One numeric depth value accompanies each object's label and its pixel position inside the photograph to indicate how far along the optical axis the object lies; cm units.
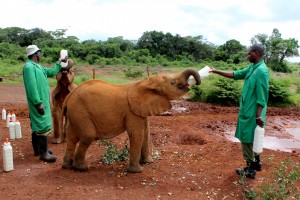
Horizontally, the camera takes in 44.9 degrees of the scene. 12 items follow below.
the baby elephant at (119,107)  559
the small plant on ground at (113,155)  644
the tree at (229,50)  3808
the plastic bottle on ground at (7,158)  582
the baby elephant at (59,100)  754
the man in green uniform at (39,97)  605
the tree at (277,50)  3091
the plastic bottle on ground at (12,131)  799
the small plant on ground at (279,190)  481
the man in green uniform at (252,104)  533
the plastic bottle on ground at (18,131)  810
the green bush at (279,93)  1504
